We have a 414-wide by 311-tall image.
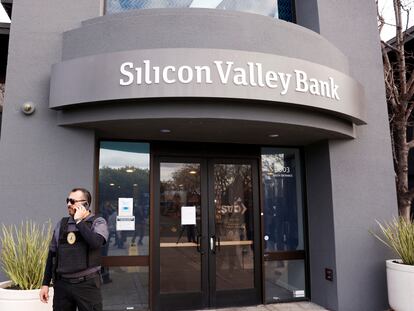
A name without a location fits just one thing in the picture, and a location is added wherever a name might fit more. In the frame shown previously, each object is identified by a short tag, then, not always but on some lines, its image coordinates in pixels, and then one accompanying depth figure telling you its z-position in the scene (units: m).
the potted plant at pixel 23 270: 3.97
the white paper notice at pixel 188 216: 6.29
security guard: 3.35
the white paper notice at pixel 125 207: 6.06
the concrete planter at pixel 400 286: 5.25
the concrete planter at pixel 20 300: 3.96
